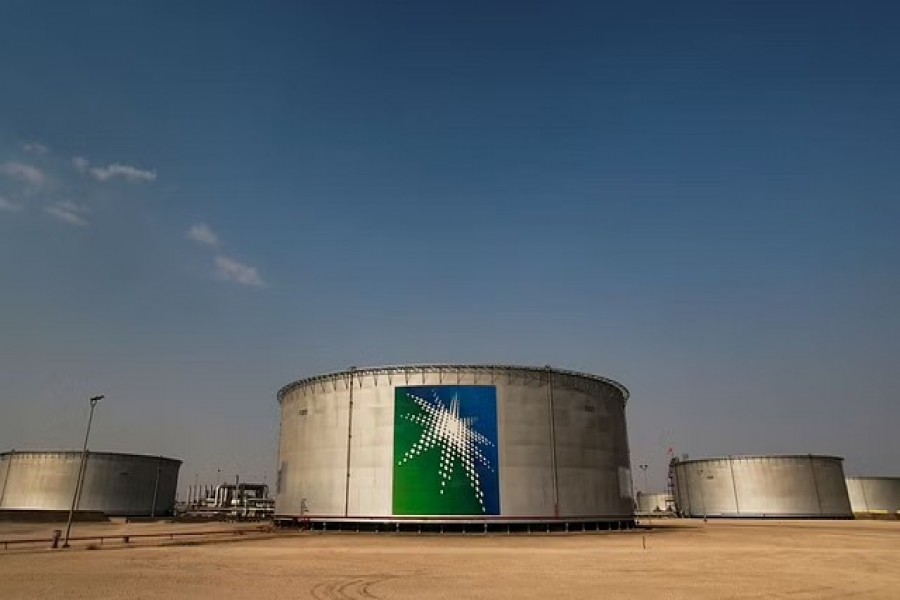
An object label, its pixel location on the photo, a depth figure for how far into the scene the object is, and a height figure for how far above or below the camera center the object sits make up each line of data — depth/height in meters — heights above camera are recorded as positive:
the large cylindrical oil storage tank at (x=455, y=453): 50.53 +3.53
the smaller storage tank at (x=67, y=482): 95.62 +2.02
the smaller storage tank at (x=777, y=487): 97.12 +0.65
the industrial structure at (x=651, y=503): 156.25 -2.92
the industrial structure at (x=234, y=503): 116.06 -2.21
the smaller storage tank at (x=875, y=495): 123.19 -0.86
